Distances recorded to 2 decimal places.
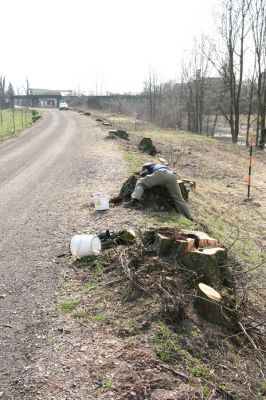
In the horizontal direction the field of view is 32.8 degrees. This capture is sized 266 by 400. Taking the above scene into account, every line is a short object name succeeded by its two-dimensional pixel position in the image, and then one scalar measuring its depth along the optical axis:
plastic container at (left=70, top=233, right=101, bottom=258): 6.09
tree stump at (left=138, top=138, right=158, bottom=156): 18.91
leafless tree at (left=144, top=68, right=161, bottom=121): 66.03
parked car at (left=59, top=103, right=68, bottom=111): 69.00
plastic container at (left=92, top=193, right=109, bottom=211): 8.38
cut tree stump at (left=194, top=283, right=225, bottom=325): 4.62
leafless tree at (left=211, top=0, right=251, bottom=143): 31.92
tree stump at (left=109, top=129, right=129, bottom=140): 23.86
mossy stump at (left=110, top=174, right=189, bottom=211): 8.47
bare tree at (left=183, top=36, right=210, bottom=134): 47.81
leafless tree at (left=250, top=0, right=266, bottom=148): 29.91
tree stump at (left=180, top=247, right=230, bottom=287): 5.14
